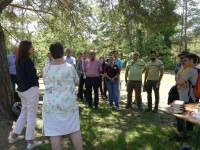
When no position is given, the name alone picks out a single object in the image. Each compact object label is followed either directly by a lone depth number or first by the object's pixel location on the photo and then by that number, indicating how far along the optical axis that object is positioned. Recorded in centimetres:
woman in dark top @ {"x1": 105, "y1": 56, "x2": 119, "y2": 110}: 473
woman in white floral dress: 219
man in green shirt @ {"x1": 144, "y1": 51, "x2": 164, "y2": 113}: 444
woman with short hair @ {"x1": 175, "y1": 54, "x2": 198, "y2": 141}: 280
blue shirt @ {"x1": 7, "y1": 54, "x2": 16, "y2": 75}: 431
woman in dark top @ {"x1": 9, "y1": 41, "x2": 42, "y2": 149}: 266
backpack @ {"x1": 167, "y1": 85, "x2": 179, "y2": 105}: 347
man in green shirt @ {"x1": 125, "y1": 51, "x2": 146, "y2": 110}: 463
